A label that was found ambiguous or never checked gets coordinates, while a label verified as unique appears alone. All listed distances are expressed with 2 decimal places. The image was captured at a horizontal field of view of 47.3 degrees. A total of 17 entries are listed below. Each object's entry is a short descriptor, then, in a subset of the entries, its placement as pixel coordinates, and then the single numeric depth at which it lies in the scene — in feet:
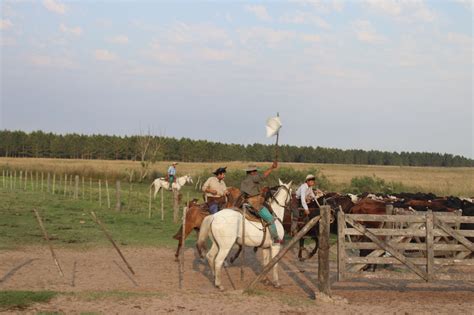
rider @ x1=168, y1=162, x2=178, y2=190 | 104.88
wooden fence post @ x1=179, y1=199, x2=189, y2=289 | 31.68
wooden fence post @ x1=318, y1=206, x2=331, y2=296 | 29.78
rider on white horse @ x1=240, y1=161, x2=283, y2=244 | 34.94
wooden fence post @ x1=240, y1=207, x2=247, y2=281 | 33.37
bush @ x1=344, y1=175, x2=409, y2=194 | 119.75
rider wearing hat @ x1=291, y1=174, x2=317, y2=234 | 44.76
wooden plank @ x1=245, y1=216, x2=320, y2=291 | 29.58
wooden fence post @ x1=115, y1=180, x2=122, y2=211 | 77.16
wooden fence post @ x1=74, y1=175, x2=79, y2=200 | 93.38
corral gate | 29.94
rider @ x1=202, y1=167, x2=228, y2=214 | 46.16
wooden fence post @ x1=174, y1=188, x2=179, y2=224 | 68.59
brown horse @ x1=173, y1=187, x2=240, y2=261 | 43.50
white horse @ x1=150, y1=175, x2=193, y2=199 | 106.32
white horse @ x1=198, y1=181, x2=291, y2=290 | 33.55
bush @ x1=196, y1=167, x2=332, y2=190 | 122.21
